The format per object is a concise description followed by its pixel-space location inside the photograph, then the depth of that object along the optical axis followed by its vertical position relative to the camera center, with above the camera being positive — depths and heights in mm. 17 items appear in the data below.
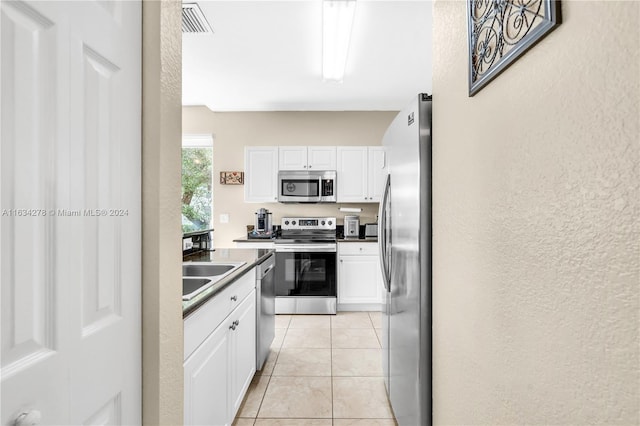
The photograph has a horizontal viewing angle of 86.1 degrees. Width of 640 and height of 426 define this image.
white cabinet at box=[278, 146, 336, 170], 4543 +774
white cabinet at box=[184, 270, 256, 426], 1271 -654
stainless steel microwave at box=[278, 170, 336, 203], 4484 +397
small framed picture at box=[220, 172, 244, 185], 4855 +549
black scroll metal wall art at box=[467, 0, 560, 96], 683 +430
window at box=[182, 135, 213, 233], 5016 +496
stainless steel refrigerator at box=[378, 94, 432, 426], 1458 -221
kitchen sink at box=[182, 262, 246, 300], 2102 -315
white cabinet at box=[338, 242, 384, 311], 4230 -724
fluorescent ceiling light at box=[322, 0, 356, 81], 2283 +1415
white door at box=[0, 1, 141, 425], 581 +13
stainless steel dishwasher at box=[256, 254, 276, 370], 2416 -692
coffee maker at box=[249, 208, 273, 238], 4469 -99
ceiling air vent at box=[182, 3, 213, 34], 2393 +1486
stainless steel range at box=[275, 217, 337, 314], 4059 -715
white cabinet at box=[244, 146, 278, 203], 4547 +578
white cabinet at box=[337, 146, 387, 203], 4531 +559
